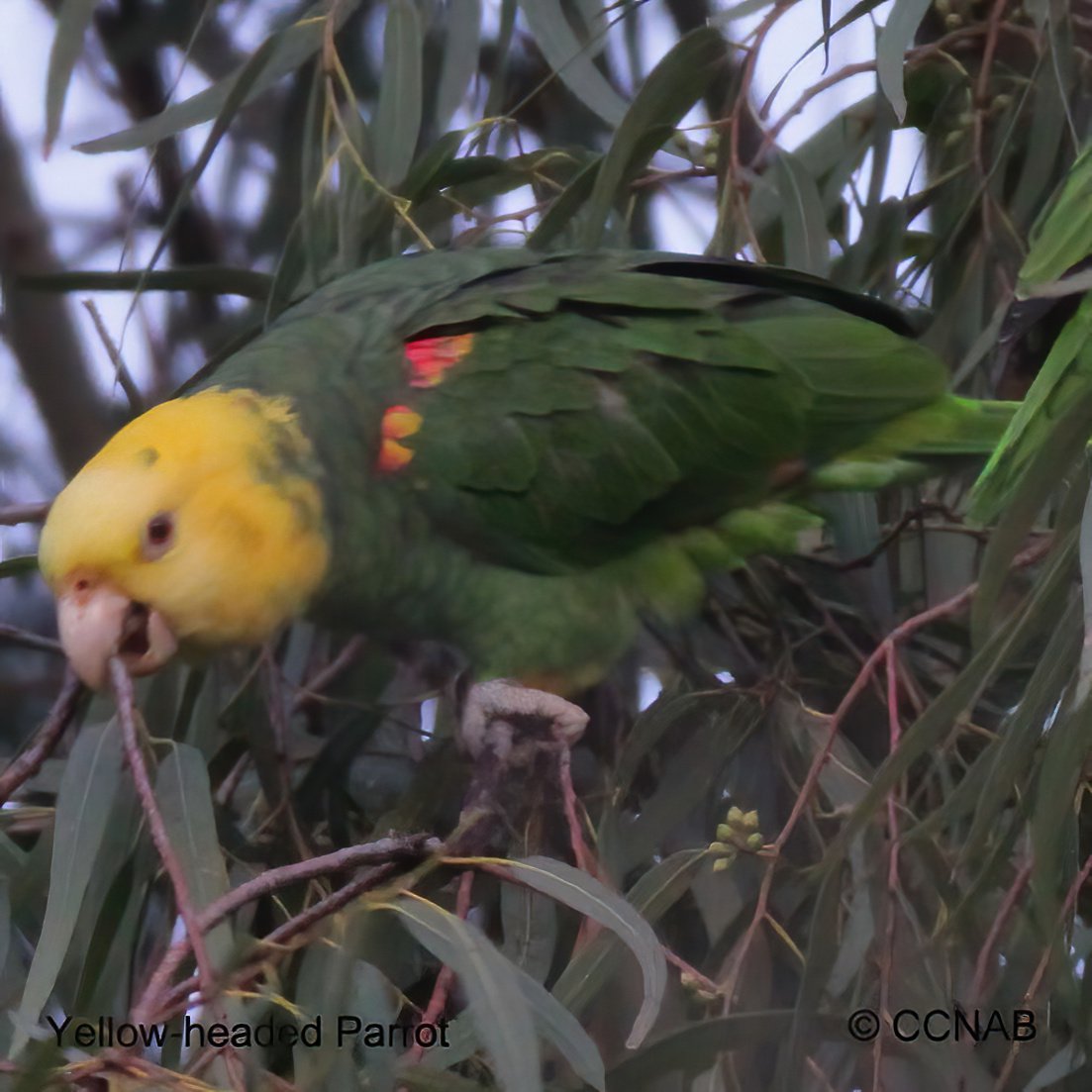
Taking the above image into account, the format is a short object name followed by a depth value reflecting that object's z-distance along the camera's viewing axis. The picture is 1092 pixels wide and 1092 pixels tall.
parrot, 7.56
